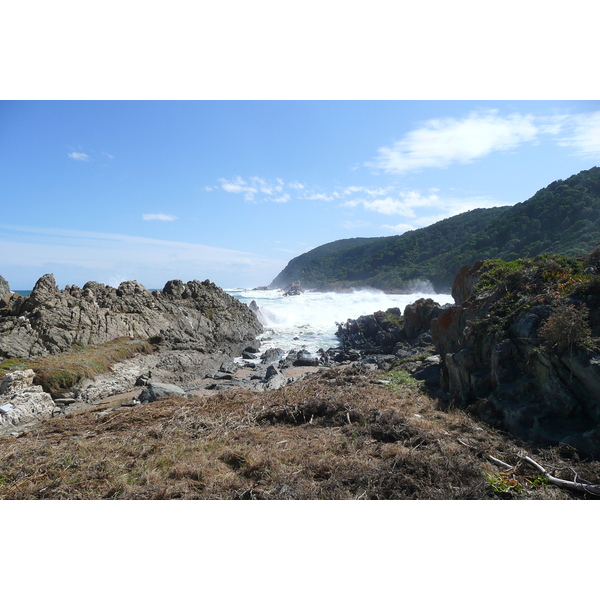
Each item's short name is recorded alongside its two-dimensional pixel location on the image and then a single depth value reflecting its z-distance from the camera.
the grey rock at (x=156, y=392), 9.83
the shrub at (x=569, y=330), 5.51
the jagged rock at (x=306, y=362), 17.34
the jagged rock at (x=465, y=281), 12.54
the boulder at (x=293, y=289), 71.45
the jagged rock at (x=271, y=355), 18.87
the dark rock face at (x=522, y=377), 5.32
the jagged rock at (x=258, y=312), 32.23
